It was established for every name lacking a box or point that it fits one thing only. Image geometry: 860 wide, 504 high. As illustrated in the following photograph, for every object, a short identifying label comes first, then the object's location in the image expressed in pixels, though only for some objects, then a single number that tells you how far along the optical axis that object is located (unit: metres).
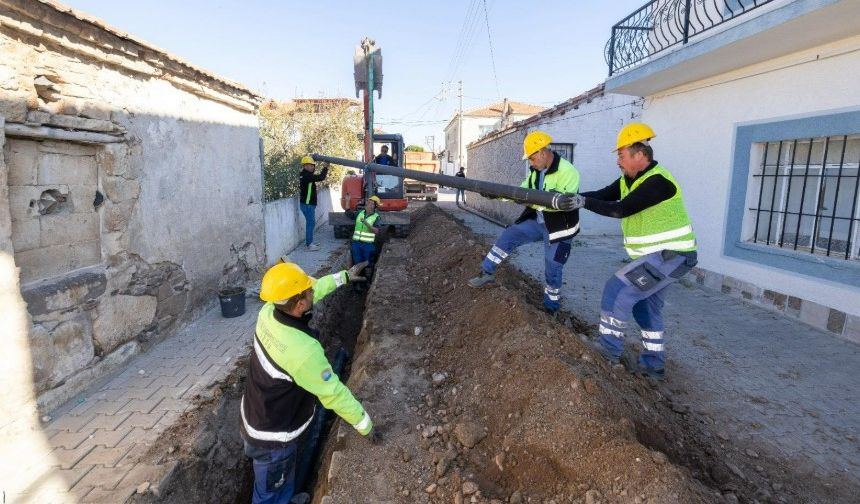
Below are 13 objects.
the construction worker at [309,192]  10.37
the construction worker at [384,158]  12.08
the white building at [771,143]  4.79
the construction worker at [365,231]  7.93
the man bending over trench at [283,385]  2.68
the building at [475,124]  43.09
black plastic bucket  5.86
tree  12.56
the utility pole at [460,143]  39.31
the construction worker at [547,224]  4.38
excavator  6.94
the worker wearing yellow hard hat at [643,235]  3.42
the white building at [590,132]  11.59
